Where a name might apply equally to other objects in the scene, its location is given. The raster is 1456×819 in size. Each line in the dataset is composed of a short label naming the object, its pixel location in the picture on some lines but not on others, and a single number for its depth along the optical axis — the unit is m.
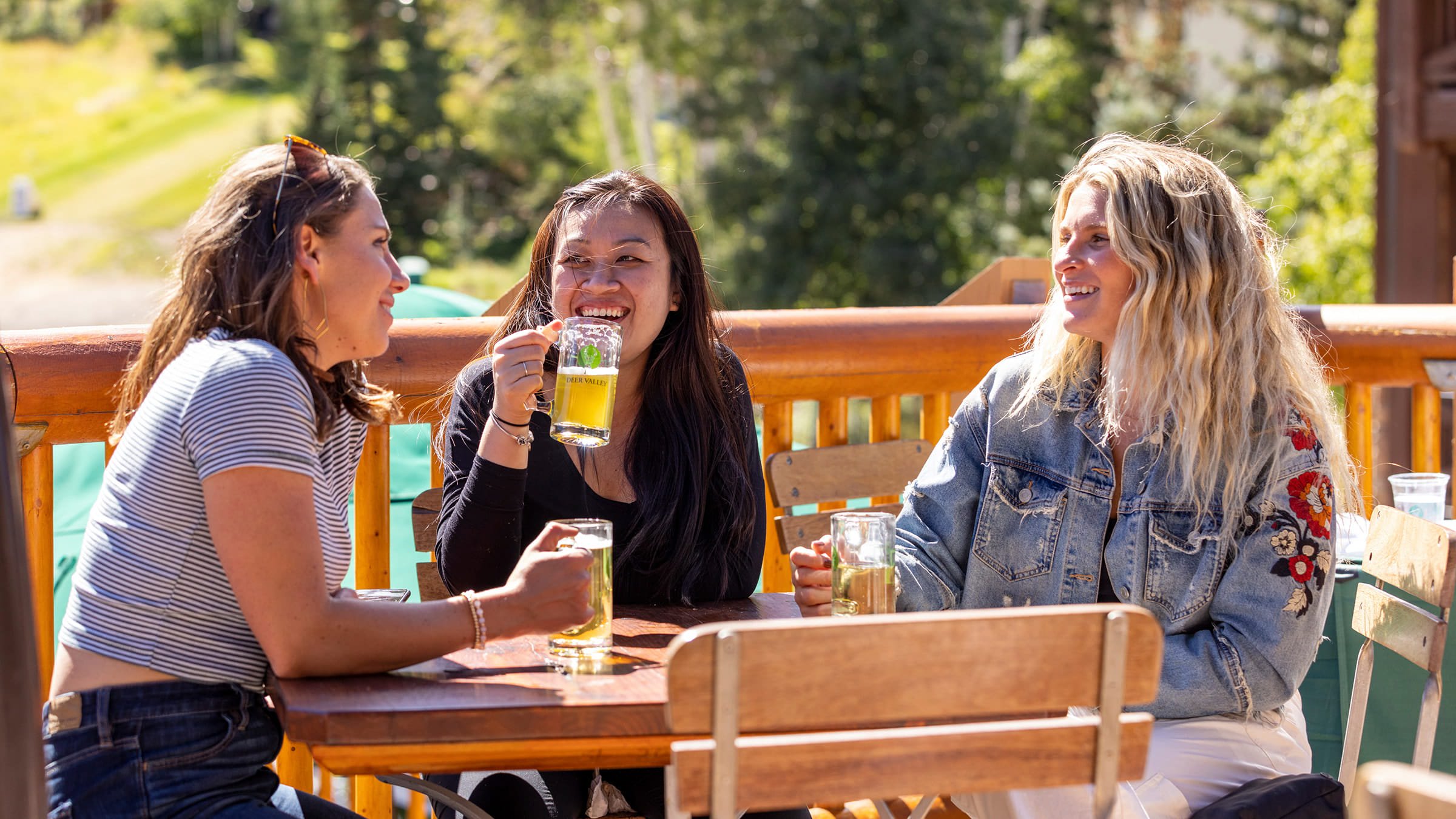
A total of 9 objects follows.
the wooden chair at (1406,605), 2.49
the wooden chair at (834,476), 3.24
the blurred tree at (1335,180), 14.76
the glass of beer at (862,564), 2.11
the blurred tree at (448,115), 26.80
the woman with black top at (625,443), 2.36
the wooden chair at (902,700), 1.53
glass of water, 3.15
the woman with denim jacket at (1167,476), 2.29
